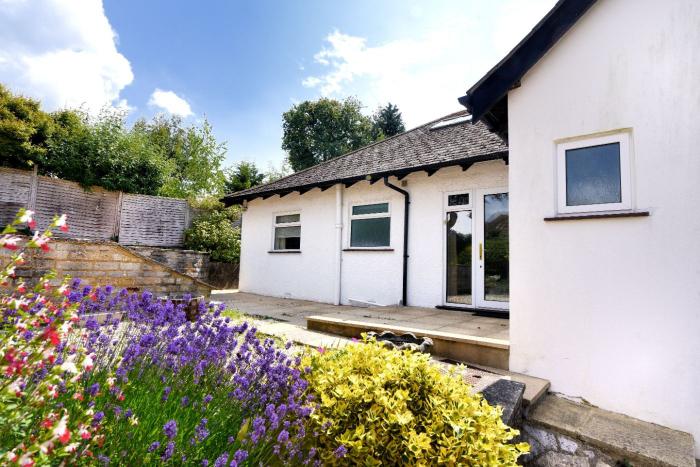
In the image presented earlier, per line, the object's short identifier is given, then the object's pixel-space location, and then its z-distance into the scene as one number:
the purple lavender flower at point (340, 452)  1.74
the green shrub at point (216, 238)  13.72
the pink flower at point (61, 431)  0.77
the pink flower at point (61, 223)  1.10
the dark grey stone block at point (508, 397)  2.58
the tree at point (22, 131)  11.95
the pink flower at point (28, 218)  1.02
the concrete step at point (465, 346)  3.76
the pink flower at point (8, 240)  1.02
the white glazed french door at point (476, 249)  6.33
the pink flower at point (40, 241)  1.05
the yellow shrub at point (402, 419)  1.86
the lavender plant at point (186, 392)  1.45
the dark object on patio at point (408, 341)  3.85
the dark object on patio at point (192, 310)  4.79
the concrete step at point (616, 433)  2.52
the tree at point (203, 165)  22.50
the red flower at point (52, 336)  1.10
